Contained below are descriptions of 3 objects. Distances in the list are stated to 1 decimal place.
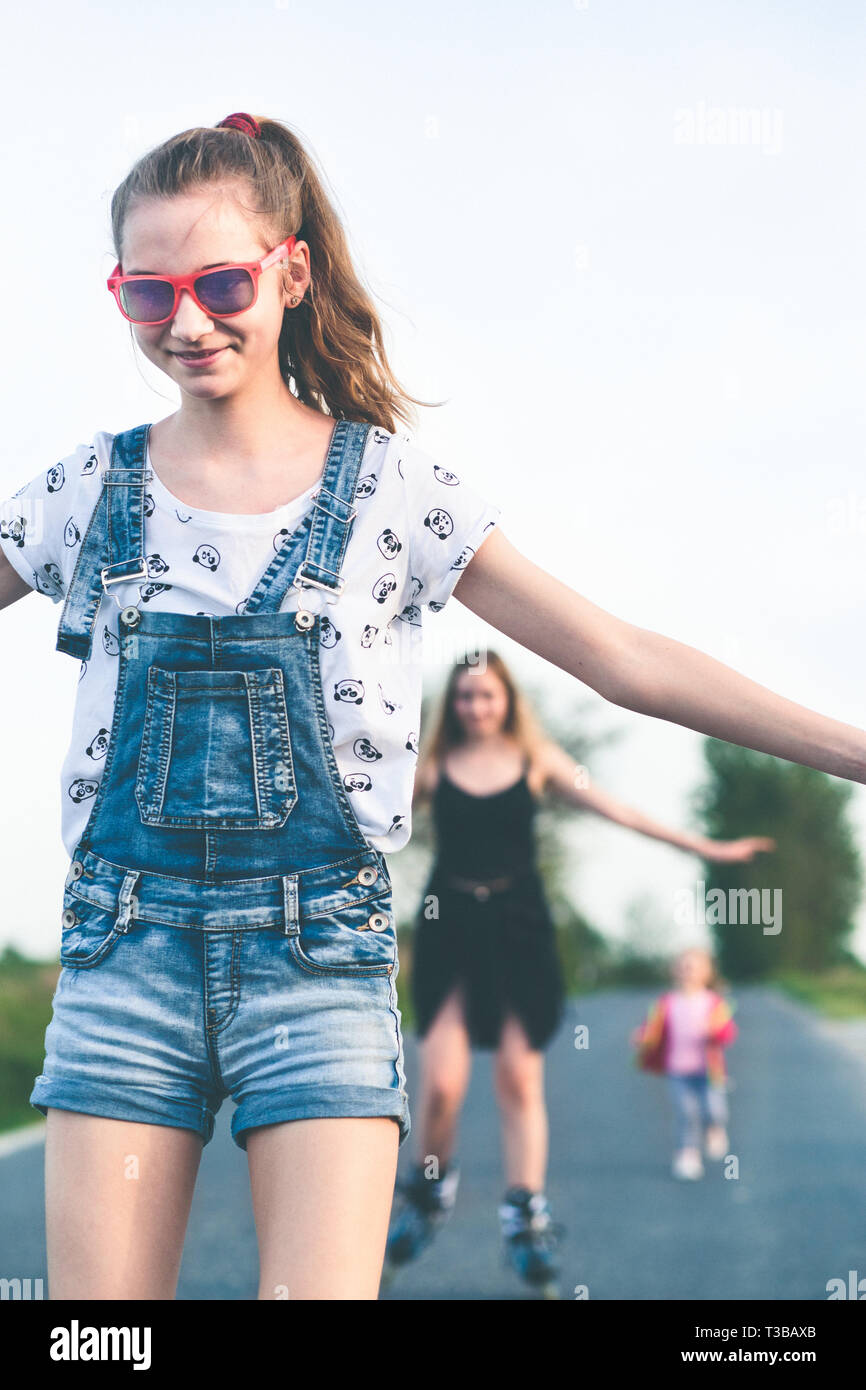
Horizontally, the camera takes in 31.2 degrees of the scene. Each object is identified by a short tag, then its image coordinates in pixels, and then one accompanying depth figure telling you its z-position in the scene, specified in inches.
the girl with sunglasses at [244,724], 90.0
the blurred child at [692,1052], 423.8
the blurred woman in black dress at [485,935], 245.6
